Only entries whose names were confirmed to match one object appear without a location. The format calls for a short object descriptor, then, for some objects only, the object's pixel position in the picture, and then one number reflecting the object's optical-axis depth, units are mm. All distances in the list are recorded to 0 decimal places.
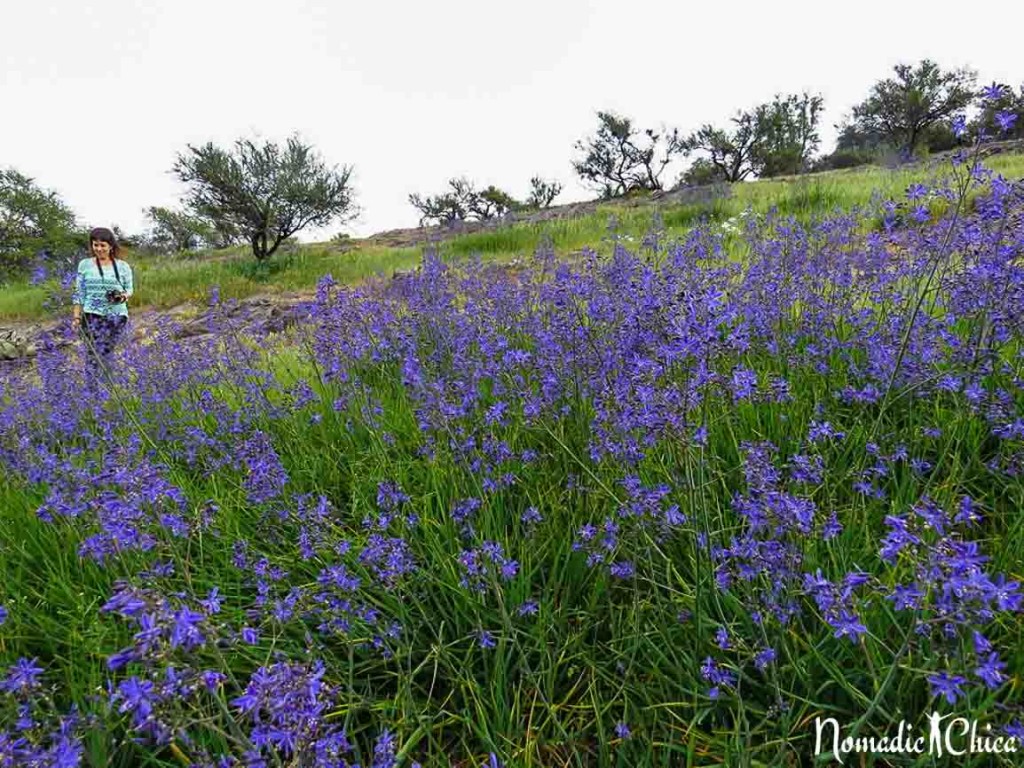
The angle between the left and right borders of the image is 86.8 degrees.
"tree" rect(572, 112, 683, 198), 40062
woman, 6156
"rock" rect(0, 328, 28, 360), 7975
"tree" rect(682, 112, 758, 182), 38750
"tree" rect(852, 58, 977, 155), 34250
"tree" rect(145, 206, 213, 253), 31417
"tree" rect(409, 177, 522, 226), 39531
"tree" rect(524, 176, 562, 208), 43281
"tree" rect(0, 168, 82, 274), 21703
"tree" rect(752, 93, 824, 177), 36469
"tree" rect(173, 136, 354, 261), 17625
